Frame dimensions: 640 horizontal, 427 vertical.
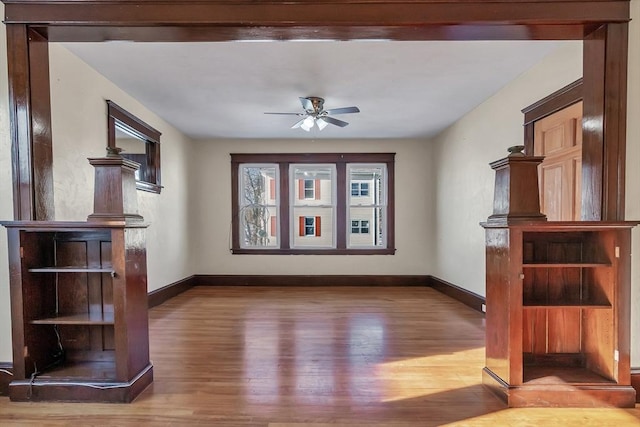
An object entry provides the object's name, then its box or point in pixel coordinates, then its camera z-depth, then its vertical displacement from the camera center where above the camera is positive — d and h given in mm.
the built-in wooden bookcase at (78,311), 2211 -704
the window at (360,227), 6305 -422
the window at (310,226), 6332 -397
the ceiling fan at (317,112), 3840 +1060
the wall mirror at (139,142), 3658 +850
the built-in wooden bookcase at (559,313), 2133 -726
